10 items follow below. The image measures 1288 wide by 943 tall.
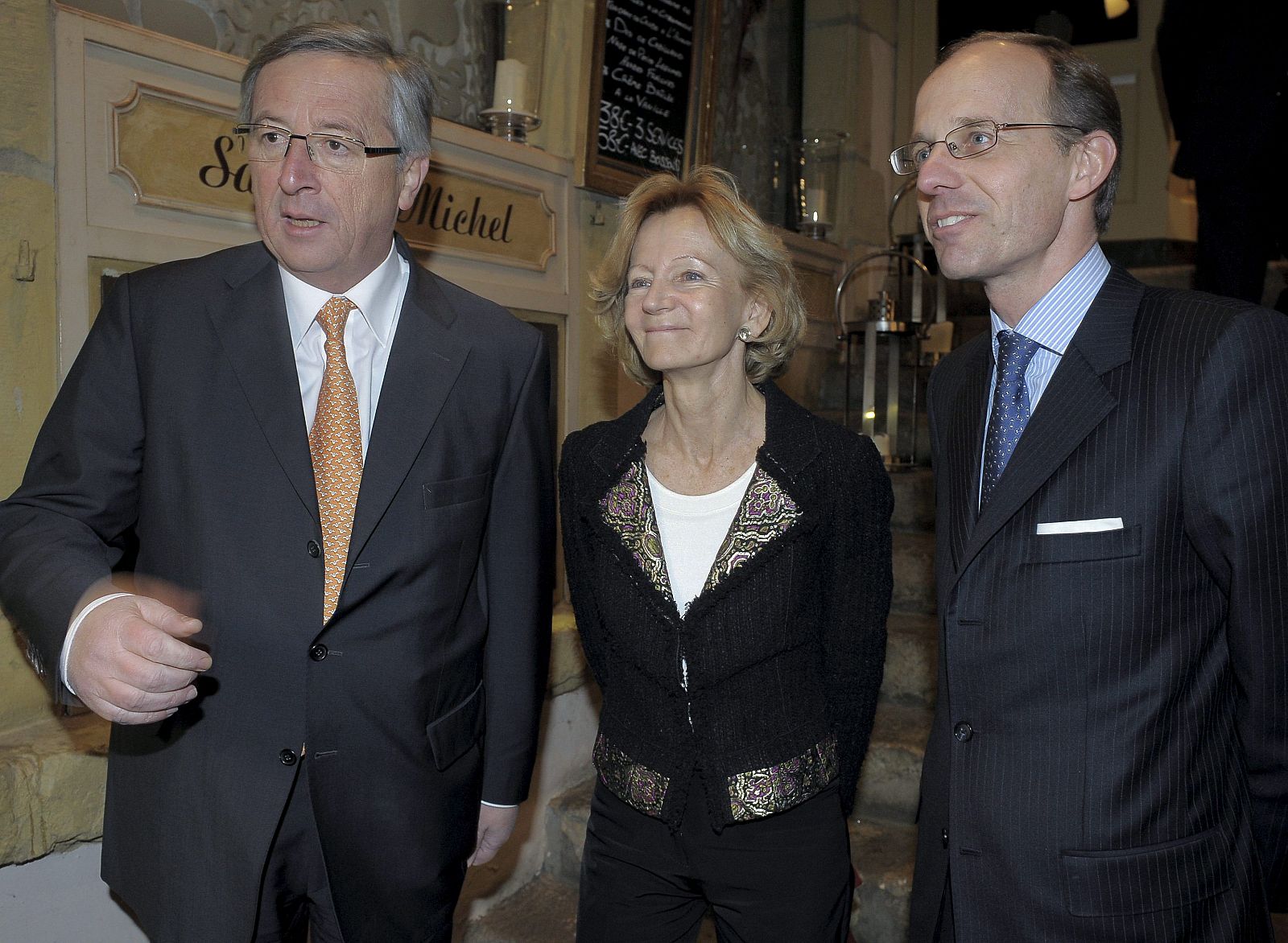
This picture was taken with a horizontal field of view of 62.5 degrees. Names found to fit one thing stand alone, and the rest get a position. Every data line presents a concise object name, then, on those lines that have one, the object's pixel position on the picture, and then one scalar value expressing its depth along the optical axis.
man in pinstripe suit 1.36
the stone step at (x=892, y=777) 3.12
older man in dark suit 1.53
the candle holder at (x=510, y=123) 3.33
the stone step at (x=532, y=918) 2.94
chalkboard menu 3.76
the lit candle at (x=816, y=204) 5.62
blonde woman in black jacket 1.76
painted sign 2.27
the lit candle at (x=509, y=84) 3.31
